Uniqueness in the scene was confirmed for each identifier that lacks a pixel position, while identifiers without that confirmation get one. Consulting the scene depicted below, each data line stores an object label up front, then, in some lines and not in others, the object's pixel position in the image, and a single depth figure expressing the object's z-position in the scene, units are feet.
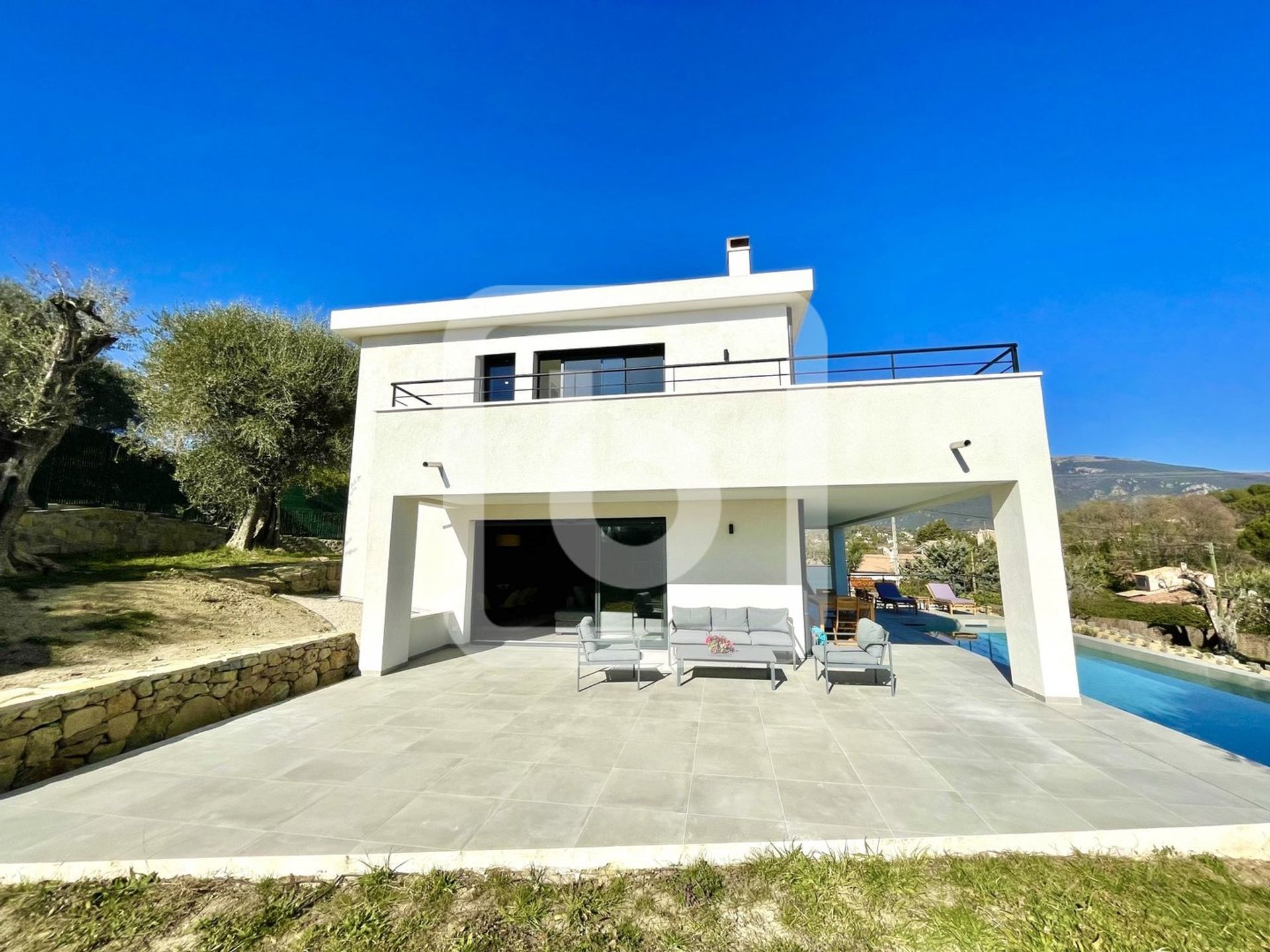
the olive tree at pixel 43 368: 31.24
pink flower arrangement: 24.61
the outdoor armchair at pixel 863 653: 23.41
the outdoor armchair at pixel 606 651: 24.23
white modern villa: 22.56
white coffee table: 24.00
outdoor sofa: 27.86
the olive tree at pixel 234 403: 41.39
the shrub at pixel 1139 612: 50.57
